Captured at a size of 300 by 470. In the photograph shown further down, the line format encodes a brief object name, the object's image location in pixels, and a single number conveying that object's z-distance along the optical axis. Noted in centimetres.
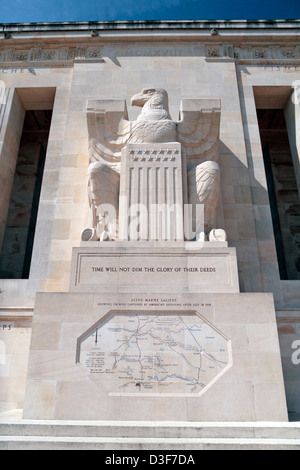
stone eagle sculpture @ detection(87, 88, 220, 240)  872
